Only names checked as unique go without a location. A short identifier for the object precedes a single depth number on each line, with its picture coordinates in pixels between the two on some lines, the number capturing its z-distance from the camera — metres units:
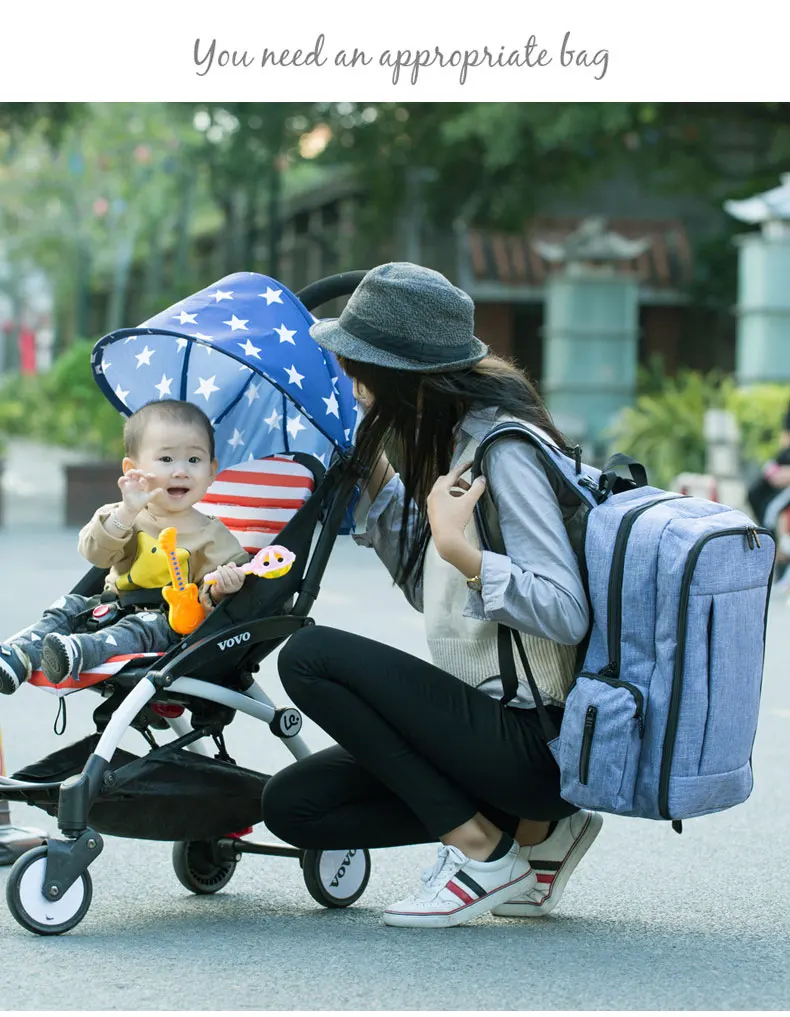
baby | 6.93
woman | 6.64
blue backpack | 6.23
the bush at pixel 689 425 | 28.96
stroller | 6.57
